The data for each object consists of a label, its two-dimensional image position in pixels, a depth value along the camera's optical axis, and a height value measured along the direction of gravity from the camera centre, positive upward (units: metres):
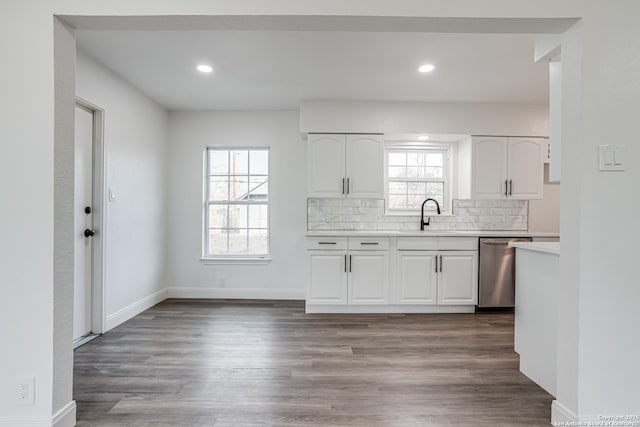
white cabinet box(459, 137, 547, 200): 4.01 +0.51
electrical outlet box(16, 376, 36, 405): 1.59 -0.88
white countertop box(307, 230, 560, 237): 3.74 -0.29
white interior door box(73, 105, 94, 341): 2.90 -0.13
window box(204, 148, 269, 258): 4.46 +0.05
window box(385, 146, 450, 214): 4.43 +0.42
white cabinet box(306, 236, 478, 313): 3.75 -0.75
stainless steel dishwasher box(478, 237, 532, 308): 3.80 -0.74
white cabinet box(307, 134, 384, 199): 3.95 +0.51
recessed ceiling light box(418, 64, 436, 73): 2.97 +1.28
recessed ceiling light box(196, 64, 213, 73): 3.00 +1.27
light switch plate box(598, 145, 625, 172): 1.62 +0.26
